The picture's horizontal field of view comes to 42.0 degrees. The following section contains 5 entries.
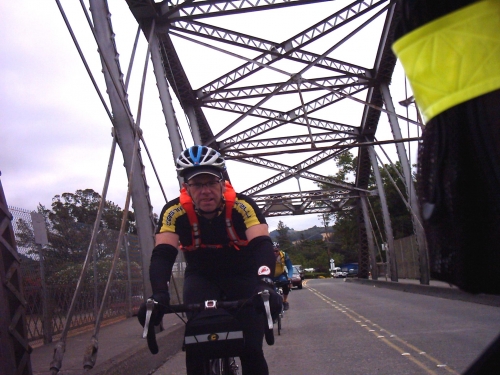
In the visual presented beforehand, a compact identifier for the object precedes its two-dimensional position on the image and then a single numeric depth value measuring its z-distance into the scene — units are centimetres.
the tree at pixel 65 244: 1058
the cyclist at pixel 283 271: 1352
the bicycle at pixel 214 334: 351
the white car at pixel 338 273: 8961
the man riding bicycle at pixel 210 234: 427
